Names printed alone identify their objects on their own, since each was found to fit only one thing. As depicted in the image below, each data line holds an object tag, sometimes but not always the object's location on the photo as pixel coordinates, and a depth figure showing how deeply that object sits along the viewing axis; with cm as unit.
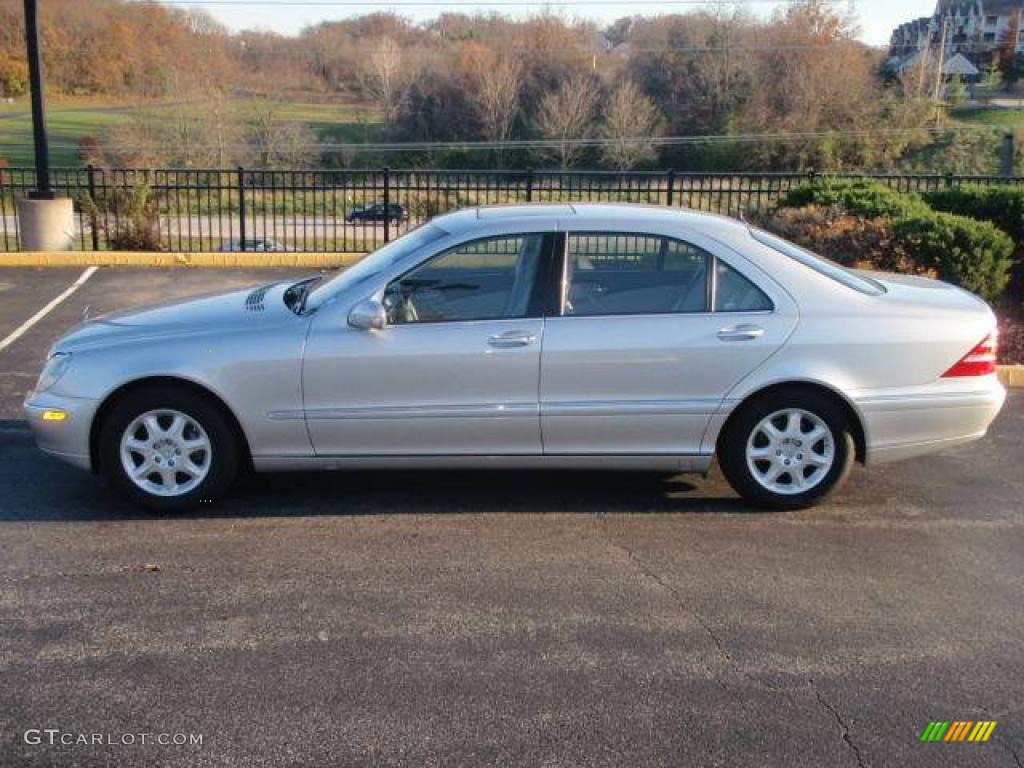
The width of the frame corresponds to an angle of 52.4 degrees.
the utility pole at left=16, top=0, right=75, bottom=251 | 1467
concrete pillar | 1465
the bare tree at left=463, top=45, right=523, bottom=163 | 5656
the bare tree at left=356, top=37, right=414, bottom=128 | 6322
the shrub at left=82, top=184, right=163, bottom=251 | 1525
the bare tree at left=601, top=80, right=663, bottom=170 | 4975
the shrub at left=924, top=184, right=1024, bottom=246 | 1094
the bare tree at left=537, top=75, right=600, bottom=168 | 5169
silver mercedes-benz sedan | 539
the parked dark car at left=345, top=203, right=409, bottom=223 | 1775
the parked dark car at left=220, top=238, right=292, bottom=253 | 1881
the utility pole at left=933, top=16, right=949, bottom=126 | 5358
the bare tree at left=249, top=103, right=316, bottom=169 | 5375
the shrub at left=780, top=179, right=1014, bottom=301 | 954
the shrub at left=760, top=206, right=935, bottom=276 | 1009
